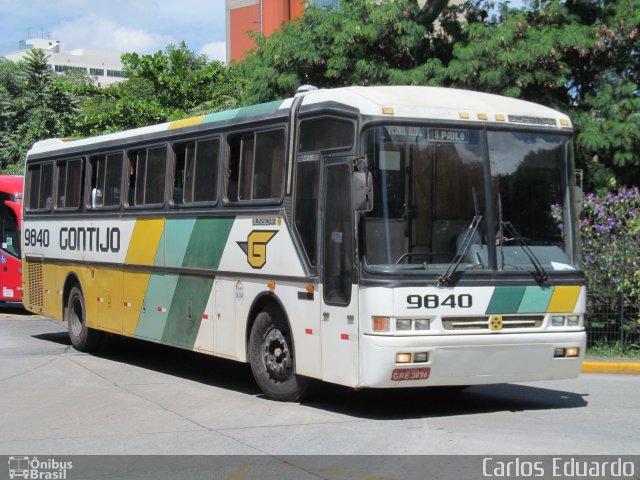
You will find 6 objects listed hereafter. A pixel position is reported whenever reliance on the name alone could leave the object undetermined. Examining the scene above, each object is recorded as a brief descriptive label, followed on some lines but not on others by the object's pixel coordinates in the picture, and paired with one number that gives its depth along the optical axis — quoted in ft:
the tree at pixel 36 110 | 131.95
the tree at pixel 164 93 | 98.84
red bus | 80.23
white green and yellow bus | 30.60
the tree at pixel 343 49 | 61.62
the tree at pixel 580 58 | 57.06
